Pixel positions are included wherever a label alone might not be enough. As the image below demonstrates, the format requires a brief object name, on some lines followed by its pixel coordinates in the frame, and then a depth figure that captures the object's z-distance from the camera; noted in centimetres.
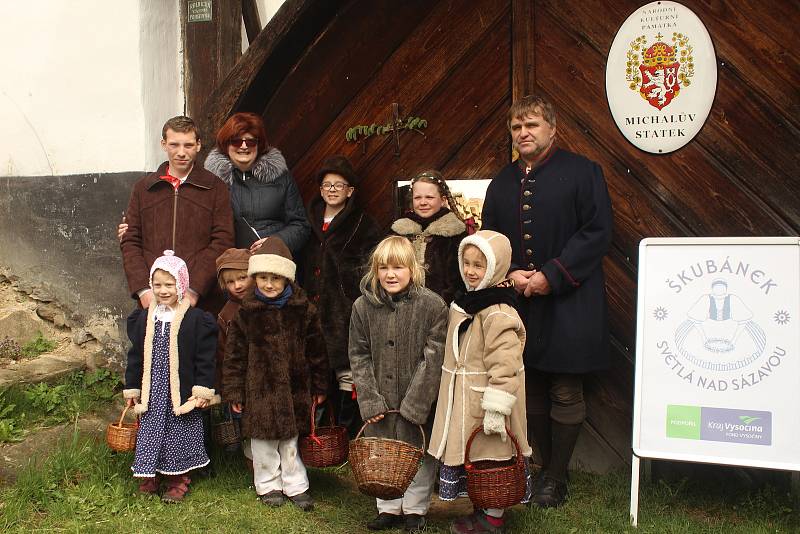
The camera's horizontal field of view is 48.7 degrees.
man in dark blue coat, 418
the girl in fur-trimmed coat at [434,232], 442
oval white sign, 443
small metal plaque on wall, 569
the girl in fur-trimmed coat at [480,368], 370
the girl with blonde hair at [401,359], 393
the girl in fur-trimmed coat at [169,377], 425
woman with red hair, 490
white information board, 381
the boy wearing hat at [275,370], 420
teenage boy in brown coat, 465
